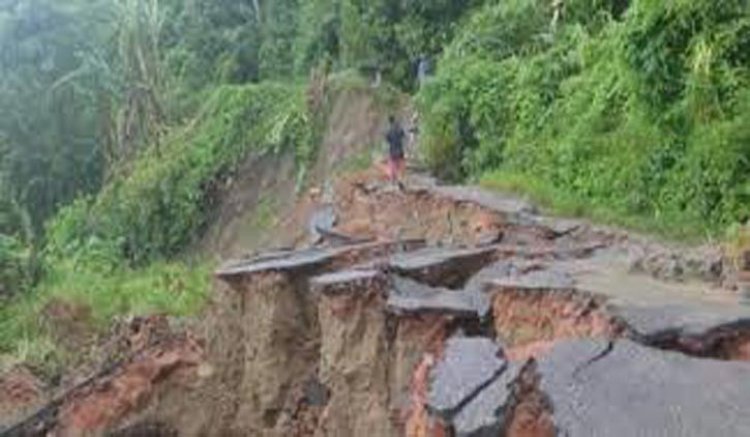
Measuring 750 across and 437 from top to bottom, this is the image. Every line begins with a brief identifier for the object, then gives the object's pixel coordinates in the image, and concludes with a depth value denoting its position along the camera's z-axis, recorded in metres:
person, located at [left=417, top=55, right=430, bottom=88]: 24.25
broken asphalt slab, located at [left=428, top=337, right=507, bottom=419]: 5.22
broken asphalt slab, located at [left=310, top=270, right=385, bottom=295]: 8.54
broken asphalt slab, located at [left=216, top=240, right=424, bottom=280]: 10.28
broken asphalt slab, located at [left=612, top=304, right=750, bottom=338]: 6.03
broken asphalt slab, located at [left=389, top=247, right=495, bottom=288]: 8.77
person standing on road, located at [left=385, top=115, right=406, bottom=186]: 17.41
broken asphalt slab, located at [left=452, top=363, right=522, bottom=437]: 4.87
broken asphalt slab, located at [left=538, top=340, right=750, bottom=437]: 4.60
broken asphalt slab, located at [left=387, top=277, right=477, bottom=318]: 7.50
